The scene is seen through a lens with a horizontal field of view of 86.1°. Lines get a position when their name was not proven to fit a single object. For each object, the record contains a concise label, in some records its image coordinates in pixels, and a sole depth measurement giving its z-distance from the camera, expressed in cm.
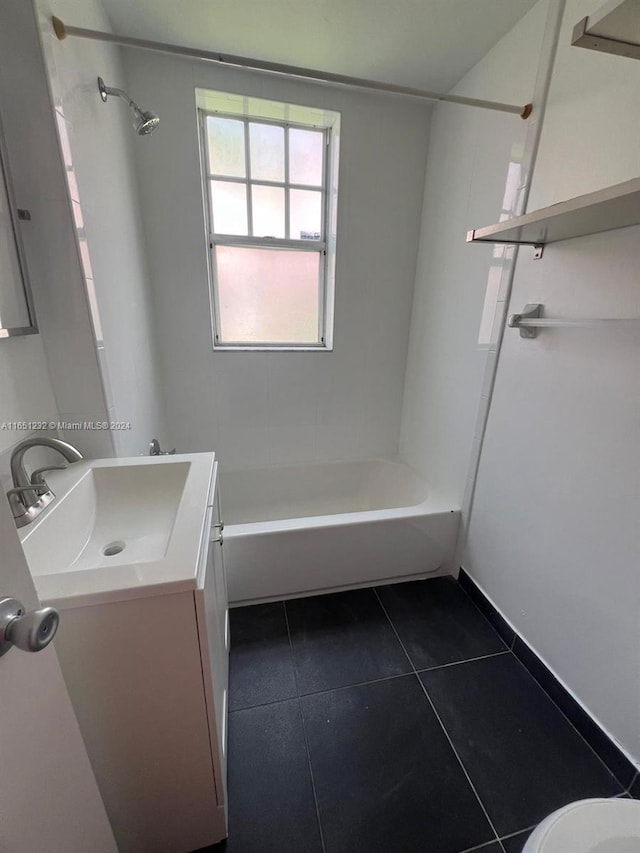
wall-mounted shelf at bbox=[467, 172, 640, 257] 75
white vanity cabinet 65
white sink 65
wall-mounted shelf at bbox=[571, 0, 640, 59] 64
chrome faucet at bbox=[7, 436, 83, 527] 80
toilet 60
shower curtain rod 98
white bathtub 154
